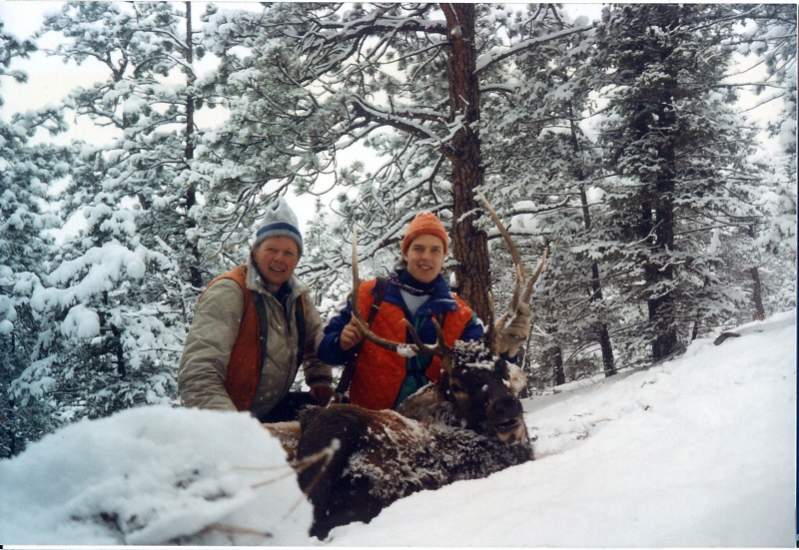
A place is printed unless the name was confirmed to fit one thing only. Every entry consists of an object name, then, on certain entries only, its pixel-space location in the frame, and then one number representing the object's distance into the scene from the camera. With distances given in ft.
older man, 6.79
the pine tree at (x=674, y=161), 10.03
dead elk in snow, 5.64
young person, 8.75
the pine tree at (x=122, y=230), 8.24
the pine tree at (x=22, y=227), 7.44
